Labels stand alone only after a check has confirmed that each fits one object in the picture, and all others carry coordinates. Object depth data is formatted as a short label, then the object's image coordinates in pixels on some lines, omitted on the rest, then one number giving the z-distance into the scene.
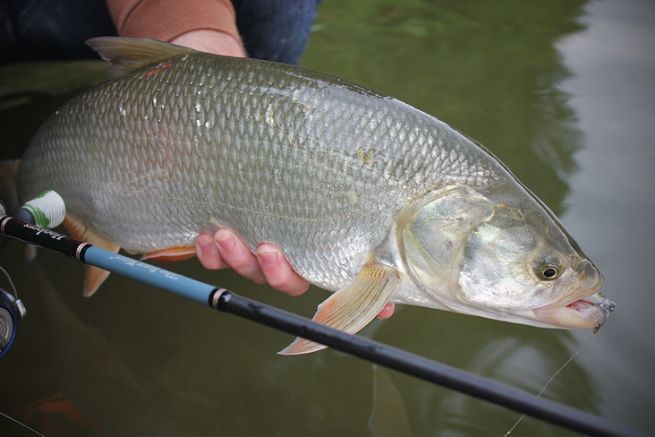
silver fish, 0.68
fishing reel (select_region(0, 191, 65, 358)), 0.66
